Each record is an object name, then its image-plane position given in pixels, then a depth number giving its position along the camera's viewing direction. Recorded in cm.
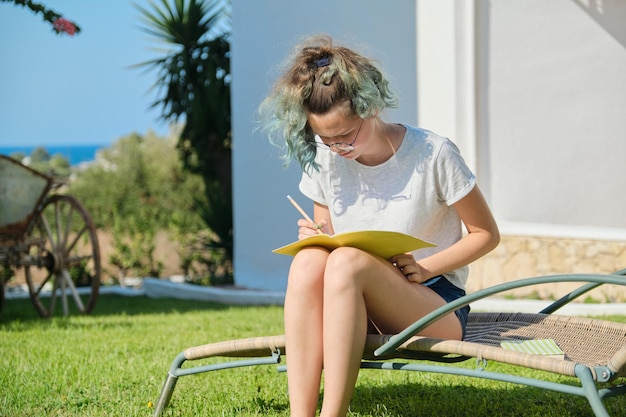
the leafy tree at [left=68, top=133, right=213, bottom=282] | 1064
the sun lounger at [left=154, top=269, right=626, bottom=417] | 235
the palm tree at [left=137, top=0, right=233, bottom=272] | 1027
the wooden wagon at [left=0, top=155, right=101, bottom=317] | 636
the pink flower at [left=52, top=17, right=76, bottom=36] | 670
